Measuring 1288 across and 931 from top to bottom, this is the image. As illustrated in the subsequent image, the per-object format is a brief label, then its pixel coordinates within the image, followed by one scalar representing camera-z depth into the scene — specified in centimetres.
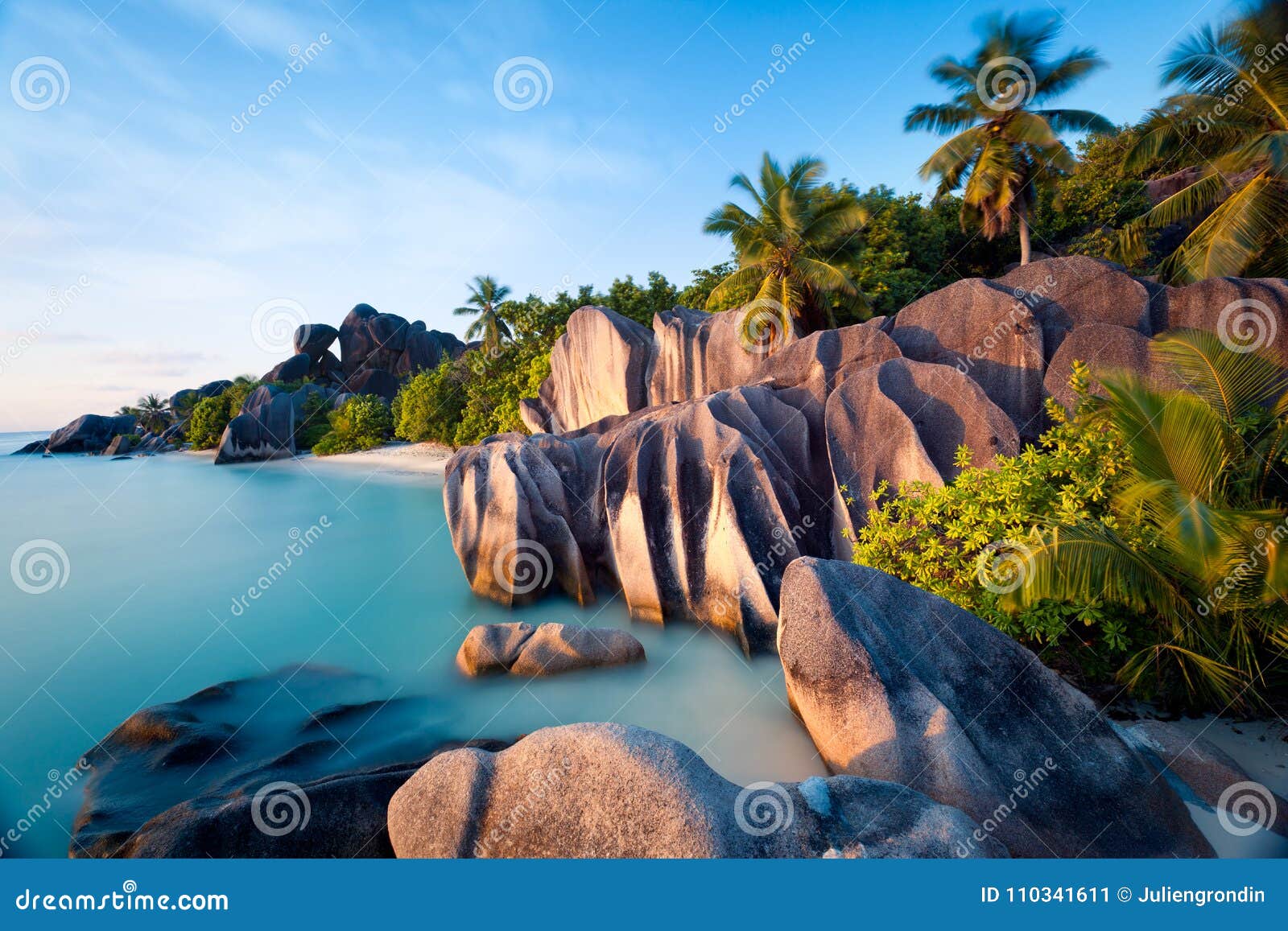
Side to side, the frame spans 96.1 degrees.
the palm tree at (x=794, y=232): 1379
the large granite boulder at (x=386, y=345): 4244
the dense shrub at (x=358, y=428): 2930
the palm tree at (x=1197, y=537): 368
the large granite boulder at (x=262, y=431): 3030
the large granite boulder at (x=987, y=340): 721
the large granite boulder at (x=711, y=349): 1059
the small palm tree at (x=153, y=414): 4453
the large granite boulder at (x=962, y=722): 355
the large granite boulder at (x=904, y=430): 666
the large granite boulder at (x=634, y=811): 273
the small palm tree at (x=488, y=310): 2597
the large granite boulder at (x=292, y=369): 4106
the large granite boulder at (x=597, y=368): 1262
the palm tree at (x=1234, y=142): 955
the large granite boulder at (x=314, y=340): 4194
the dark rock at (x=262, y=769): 379
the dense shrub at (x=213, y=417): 3638
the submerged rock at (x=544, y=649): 644
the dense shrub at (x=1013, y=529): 454
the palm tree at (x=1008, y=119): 1466
